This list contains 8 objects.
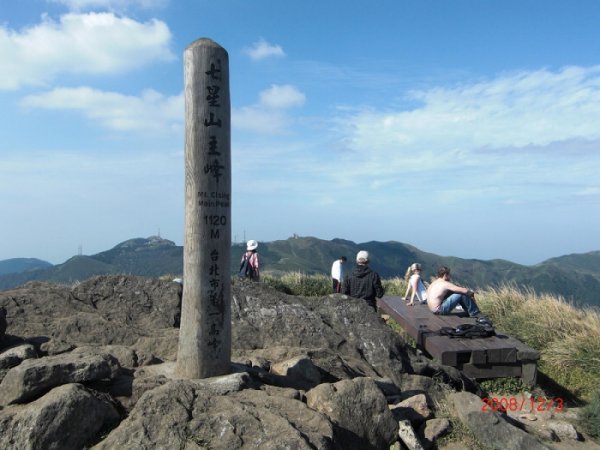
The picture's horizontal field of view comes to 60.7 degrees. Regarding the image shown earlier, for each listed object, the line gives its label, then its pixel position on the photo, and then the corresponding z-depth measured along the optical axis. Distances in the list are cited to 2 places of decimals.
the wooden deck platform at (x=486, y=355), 7.47
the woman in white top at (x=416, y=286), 11.50
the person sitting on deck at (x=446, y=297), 9.73
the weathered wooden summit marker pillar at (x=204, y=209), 4.99
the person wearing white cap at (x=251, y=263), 13.06
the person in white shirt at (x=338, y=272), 13.97
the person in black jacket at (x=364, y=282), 10.13
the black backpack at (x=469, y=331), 8.12
